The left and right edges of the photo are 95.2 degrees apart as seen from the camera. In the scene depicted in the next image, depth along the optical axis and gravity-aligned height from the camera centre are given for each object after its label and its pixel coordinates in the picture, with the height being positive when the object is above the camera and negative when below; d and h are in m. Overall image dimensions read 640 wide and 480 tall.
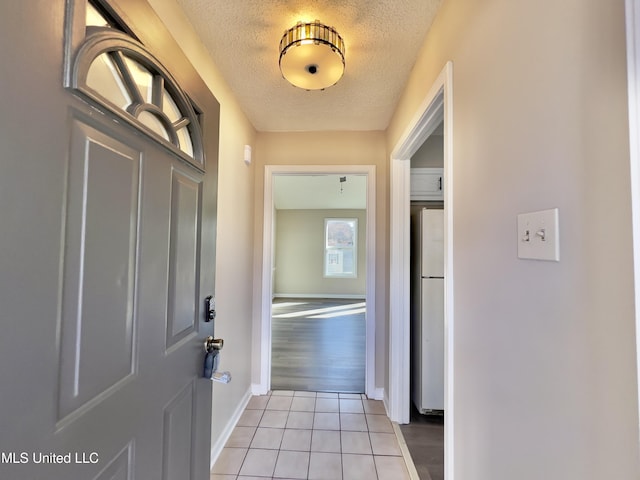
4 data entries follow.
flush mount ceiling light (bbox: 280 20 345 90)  1.36 +0.96
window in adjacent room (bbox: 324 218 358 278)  7.46 +0.16
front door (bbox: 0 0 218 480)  0.44 -0.04
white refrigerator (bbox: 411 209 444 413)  2.25 -0.46
